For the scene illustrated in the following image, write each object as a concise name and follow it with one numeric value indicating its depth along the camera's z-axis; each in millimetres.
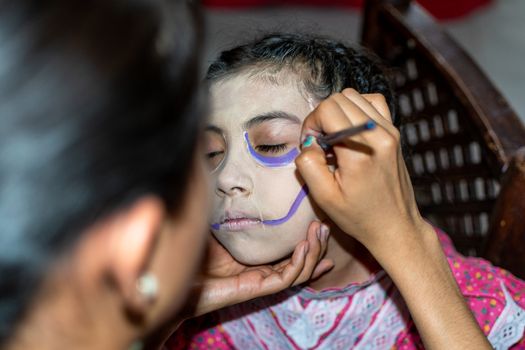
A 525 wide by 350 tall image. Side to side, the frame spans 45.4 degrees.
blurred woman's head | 418
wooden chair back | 973
